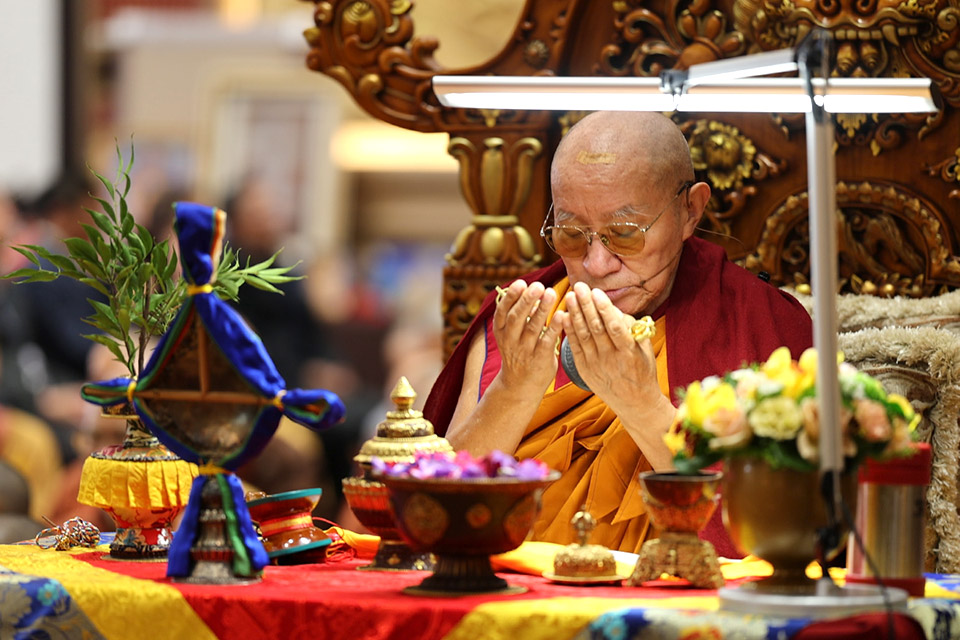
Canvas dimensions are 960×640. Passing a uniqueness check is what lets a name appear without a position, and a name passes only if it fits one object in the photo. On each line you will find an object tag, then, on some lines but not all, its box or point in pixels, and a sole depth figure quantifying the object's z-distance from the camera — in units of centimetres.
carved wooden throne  422
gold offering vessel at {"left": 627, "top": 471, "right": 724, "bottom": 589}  331
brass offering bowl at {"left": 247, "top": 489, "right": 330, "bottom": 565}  352
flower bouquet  320
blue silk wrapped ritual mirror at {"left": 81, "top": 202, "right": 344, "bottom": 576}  336
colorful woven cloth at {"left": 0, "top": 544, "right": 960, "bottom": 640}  317
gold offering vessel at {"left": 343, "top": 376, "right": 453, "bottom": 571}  340
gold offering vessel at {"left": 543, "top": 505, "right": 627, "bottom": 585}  336
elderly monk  375
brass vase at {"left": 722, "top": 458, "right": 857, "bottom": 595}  321
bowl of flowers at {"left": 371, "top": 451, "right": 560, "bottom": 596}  325
